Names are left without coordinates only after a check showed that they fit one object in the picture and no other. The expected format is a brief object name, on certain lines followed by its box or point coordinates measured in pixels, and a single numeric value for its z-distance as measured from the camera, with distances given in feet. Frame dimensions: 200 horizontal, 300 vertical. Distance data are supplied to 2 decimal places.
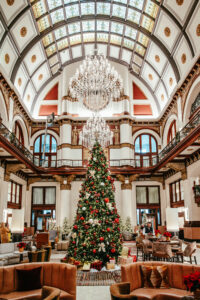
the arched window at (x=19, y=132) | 62.75
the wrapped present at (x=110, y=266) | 22.87
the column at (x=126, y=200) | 63.77
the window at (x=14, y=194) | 57.52
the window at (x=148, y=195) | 68.54
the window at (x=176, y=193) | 57.06
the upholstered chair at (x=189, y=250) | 24.75
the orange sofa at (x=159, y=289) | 13.15
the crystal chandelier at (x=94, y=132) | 50.70
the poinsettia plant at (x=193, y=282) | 9.95
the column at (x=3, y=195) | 48.93
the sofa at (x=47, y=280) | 13.57
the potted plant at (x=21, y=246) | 25.24
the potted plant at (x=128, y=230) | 55.77
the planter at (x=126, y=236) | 55.69
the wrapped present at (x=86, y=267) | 22.53
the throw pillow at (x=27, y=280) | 14.02
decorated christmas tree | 24.27
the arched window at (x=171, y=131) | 62.75
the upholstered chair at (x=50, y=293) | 10.82
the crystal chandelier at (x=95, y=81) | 38.58
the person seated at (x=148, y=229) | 46.39
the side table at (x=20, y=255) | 25.23
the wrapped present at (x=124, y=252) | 24.97
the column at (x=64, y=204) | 62.76
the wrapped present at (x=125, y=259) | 22.94
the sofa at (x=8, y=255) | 24.34
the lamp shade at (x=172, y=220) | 32.42
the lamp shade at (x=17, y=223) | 34.83
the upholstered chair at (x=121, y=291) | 10.69
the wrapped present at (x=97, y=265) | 23.03
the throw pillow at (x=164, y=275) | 14.06
